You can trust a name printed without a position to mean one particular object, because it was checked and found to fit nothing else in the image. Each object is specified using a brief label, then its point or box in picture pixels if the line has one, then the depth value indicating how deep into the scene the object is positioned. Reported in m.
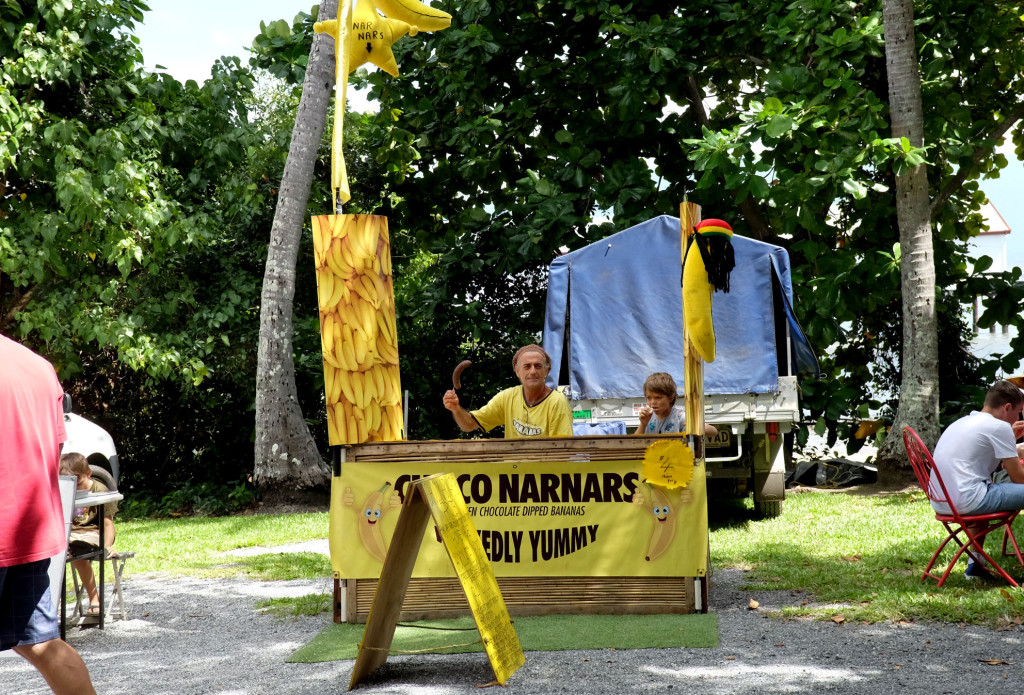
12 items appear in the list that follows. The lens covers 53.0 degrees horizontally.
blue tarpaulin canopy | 10.47
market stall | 6.07
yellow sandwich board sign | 4.70
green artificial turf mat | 5.39
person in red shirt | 3.54
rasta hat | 5.82
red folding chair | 6.29
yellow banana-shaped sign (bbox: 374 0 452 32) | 7.05
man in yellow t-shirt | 6.81
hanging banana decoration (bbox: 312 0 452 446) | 6.06
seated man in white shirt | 6.36
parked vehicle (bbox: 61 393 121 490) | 9.55
